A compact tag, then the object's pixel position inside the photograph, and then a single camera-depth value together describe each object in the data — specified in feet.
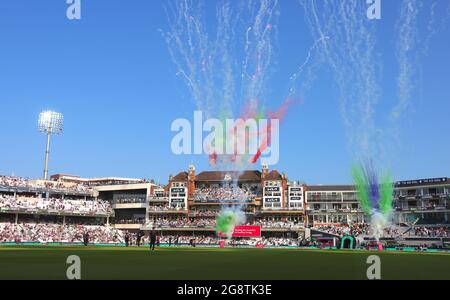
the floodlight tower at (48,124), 411.34
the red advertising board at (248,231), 315.99
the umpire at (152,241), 167.73
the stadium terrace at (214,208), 315.17
